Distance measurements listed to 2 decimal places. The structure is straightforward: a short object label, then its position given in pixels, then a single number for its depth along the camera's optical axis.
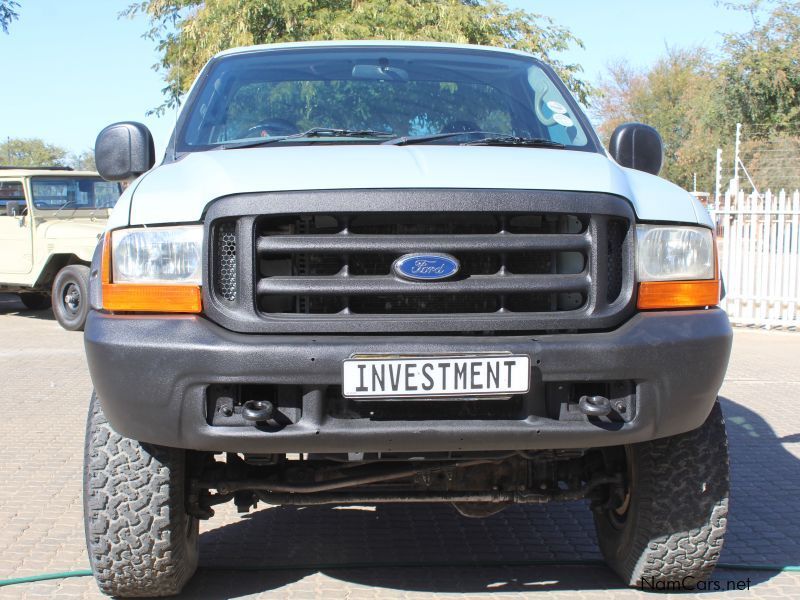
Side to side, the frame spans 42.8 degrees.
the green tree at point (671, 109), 40.47
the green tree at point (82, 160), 61.14
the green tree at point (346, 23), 14.87
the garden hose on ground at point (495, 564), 3.88
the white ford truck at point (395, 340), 2.92
